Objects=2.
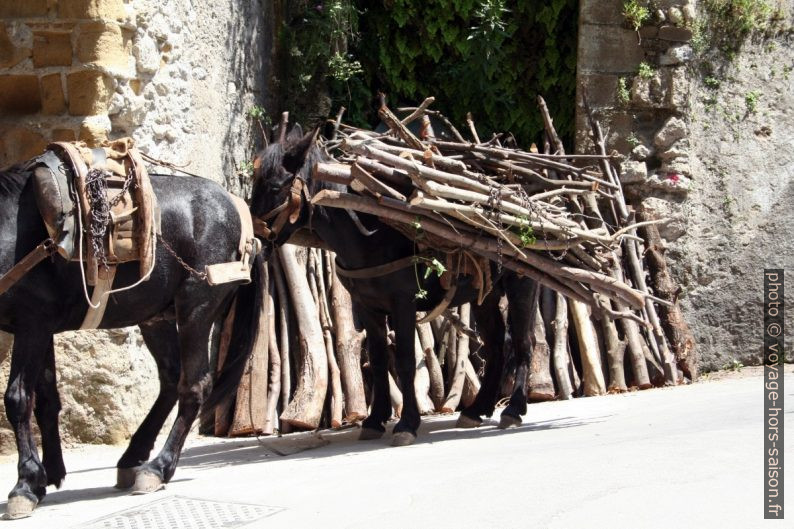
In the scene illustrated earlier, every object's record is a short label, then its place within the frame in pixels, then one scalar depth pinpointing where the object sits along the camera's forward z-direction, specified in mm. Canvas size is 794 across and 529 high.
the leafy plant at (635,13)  10094
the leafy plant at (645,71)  10195
